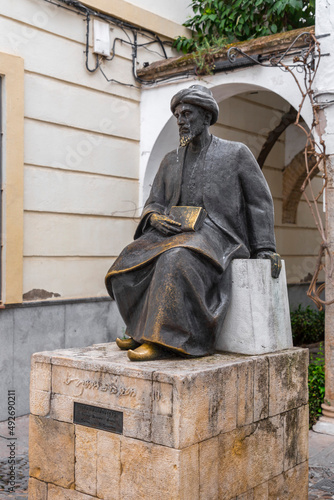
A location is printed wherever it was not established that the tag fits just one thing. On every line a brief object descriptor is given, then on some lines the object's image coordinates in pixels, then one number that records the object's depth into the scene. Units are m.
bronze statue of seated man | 3.46
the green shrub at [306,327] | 9.62
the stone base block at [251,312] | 3.70
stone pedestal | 3.11
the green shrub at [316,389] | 6.06
